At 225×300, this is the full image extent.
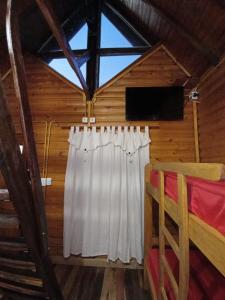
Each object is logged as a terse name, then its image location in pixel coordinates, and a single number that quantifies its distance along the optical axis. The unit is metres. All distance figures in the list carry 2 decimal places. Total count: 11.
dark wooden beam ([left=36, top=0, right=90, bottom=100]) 1.65
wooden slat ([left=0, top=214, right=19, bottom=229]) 1.41
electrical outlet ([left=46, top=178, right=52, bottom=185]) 3.28
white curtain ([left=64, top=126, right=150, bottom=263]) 3.03
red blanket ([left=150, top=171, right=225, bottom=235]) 0.82
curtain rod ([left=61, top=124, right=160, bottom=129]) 3.25
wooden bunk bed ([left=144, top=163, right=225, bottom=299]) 0.81
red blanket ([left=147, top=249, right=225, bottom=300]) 1.34
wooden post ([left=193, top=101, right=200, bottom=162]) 3.11
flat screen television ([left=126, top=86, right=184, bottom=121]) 3.19
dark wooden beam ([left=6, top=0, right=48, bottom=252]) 1.27
